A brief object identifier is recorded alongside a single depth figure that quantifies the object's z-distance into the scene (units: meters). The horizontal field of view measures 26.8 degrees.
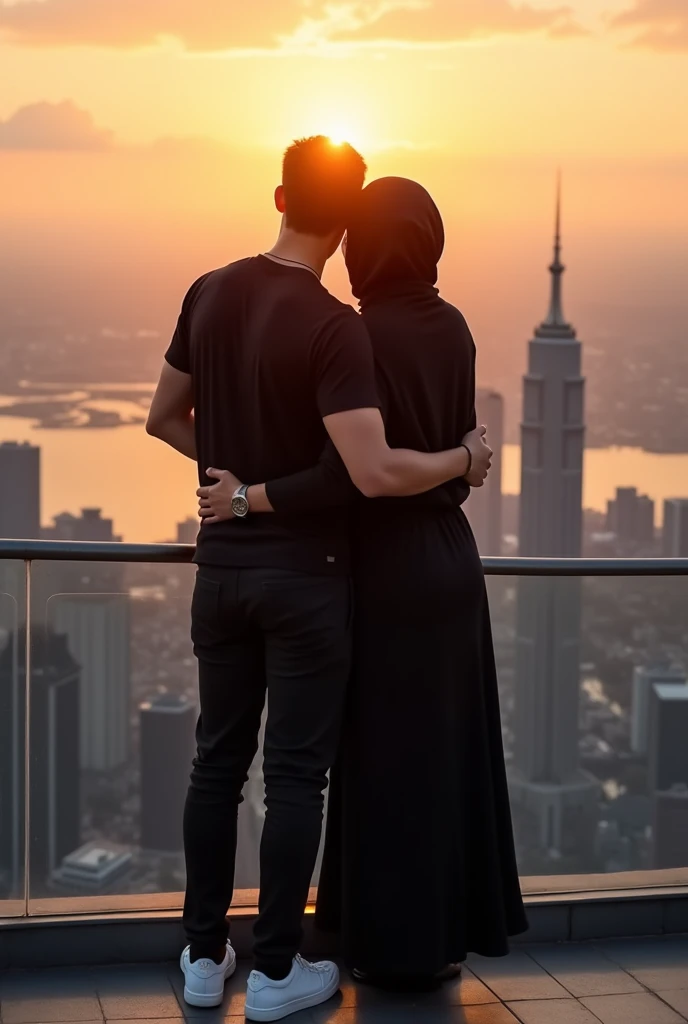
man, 2.35
